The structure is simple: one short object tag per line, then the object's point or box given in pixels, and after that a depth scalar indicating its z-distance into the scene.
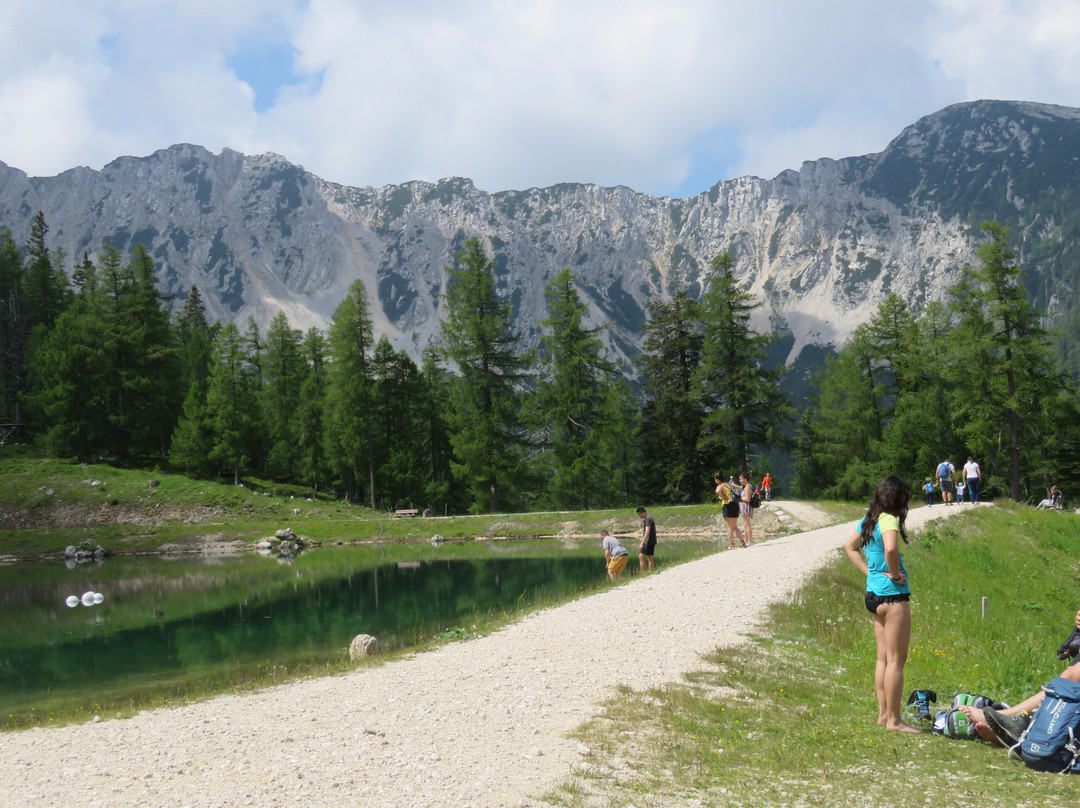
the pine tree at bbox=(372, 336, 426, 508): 61.84
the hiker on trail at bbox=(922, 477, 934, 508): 35.69
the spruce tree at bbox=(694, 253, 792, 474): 51.16
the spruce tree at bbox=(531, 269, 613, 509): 53.16
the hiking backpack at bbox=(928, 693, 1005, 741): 7.47
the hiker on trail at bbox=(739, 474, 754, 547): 25.12
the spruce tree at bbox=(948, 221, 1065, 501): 43.78
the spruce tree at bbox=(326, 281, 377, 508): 58.12
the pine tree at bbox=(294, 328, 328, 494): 63.75
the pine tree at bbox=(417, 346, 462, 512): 66.06
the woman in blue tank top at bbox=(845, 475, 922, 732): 7.61
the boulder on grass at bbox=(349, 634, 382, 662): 13.85
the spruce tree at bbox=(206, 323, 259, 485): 59.00
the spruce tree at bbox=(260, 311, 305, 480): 67.06
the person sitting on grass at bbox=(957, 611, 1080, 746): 7.14
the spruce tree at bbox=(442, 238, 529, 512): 52.44
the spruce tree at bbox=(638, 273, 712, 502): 55.09
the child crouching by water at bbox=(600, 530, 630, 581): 21.56
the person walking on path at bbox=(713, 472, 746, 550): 24.16
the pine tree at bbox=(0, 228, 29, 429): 71.88
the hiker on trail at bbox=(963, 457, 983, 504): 33.97
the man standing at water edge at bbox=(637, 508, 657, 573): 22.84
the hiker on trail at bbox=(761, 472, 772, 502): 37.16
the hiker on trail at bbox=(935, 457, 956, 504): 34.81
